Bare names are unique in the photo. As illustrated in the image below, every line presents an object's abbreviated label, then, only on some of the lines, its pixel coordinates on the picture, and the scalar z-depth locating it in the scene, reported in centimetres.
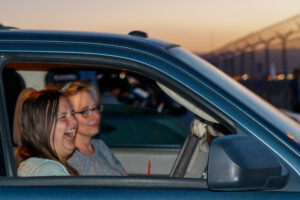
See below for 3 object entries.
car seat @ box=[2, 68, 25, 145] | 326
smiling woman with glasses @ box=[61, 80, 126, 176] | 347
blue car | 215
